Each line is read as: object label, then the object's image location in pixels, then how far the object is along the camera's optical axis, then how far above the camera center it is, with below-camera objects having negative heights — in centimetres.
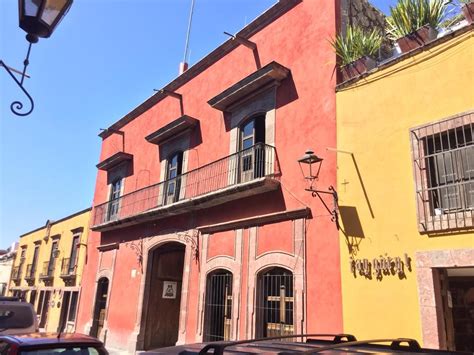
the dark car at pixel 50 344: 471 -53
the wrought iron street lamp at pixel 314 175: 849 +278
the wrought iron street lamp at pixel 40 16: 343 +224
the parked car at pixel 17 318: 862 -43
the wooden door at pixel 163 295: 1393 +21
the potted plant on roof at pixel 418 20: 788 +540
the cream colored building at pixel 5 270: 3344 +206
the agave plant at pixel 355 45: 894 +545
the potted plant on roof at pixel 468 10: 711 +494
